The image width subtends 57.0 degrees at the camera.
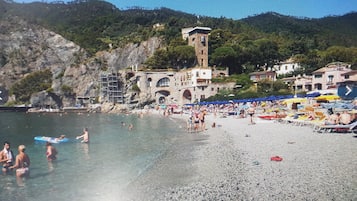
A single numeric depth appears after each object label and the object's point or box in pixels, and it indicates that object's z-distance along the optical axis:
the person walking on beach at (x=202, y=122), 25.50
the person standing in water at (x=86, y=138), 19.61
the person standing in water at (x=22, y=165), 11.39
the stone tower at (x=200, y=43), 68.75
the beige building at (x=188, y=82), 57.50
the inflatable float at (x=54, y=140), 20.39
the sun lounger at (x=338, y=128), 15.93
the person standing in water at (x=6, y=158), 12.00
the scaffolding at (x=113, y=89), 70.62
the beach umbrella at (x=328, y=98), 30.49
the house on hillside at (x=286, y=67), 62.97
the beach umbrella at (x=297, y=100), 30.62
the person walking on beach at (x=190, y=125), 25.74
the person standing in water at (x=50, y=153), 14.35
